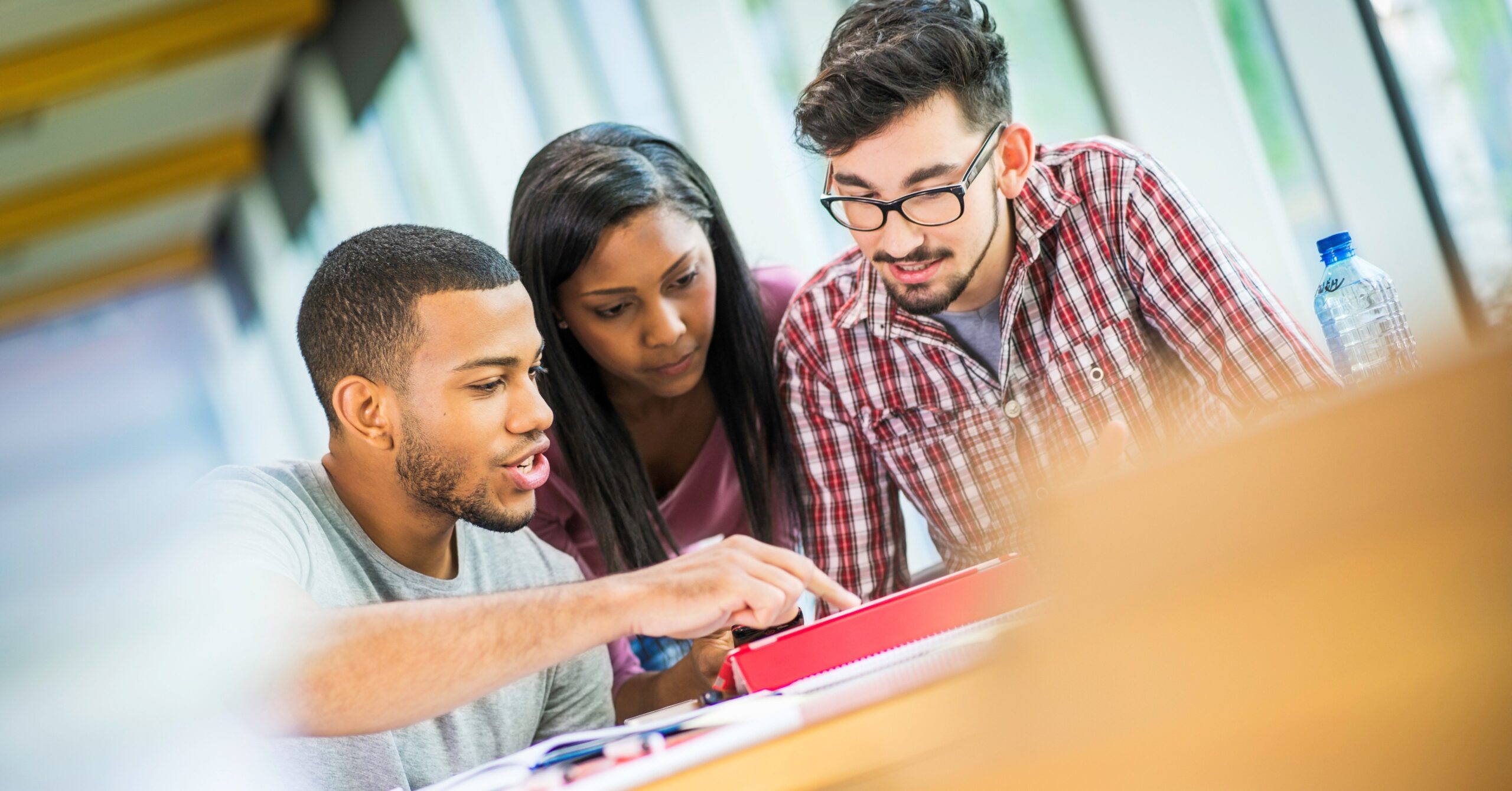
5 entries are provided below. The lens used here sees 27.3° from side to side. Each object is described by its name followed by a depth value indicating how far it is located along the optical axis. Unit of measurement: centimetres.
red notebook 228
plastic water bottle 258
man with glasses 260
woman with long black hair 268
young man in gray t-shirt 233
